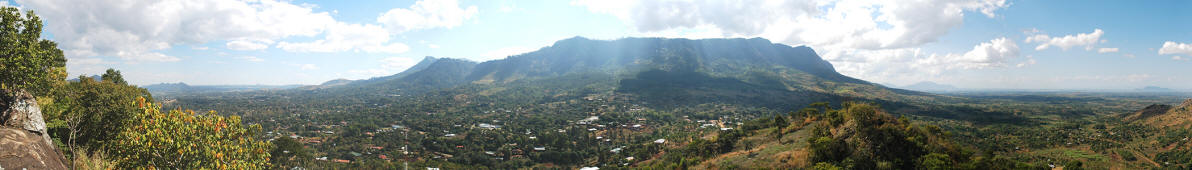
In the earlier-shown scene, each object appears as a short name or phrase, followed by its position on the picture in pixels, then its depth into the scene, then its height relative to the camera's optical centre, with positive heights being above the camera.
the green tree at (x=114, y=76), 40.79 +0.24
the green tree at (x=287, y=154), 50.06 -8.74
